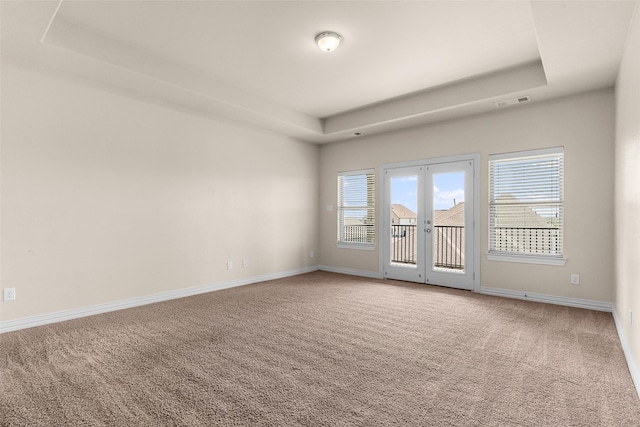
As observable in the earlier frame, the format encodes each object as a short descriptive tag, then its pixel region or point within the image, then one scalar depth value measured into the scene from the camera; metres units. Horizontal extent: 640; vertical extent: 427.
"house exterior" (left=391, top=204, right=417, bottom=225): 5.75
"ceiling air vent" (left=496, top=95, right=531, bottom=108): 4.29
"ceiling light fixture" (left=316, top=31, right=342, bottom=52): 3.26
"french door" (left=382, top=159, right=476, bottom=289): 5.12
